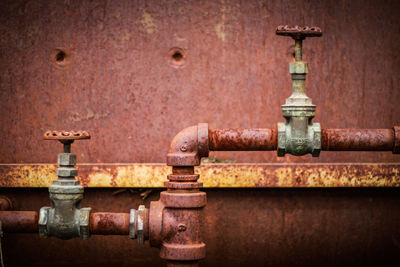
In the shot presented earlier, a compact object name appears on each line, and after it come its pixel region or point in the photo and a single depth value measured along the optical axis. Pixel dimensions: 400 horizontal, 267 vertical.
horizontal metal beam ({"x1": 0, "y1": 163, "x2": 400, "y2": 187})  1.93
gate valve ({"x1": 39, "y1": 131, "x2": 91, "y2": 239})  1.78
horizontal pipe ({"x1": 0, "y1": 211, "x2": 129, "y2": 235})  1.79
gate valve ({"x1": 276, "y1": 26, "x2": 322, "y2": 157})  1.77
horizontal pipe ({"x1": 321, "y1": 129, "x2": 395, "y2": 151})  1.79
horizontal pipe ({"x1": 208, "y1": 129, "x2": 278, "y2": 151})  1.79
